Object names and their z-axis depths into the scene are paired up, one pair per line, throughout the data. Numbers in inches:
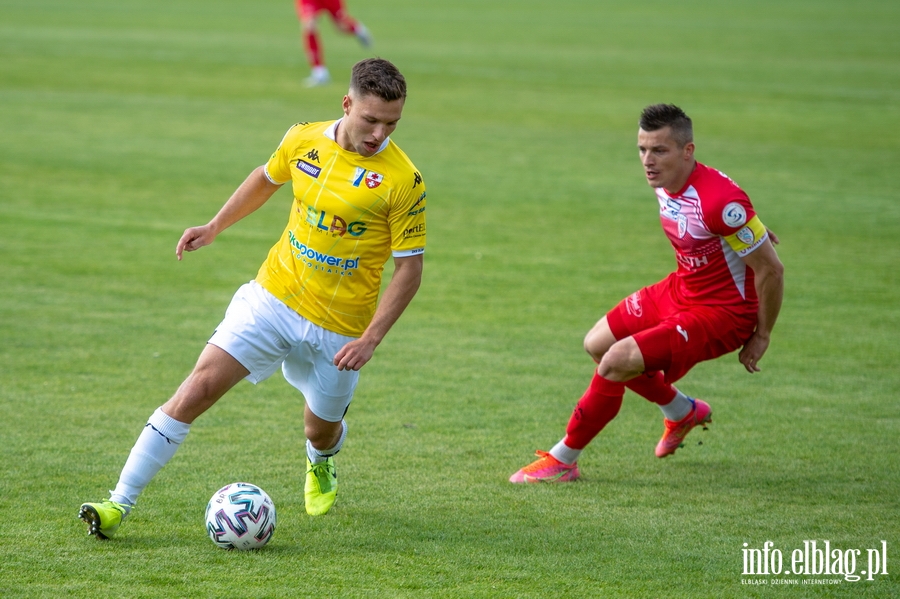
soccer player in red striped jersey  458.9
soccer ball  384.2
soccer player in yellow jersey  393.7
